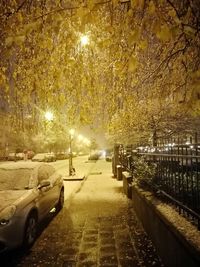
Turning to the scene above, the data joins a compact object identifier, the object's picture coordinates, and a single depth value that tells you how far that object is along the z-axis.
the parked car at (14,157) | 33.22
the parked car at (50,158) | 32.98
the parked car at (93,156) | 37.22
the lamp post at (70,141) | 13.96
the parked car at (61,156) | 43.23
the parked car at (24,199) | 3.85
